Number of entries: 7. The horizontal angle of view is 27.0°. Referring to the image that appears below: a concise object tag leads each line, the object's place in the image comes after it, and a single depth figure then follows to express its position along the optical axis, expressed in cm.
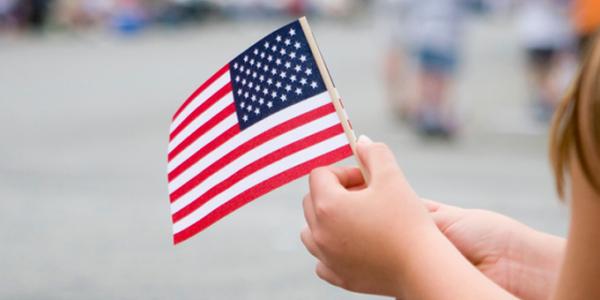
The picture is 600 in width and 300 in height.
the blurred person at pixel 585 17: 606
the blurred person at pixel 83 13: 2222
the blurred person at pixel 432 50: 772
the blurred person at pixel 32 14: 2248
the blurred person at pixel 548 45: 816
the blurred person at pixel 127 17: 2230
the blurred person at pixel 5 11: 2166
